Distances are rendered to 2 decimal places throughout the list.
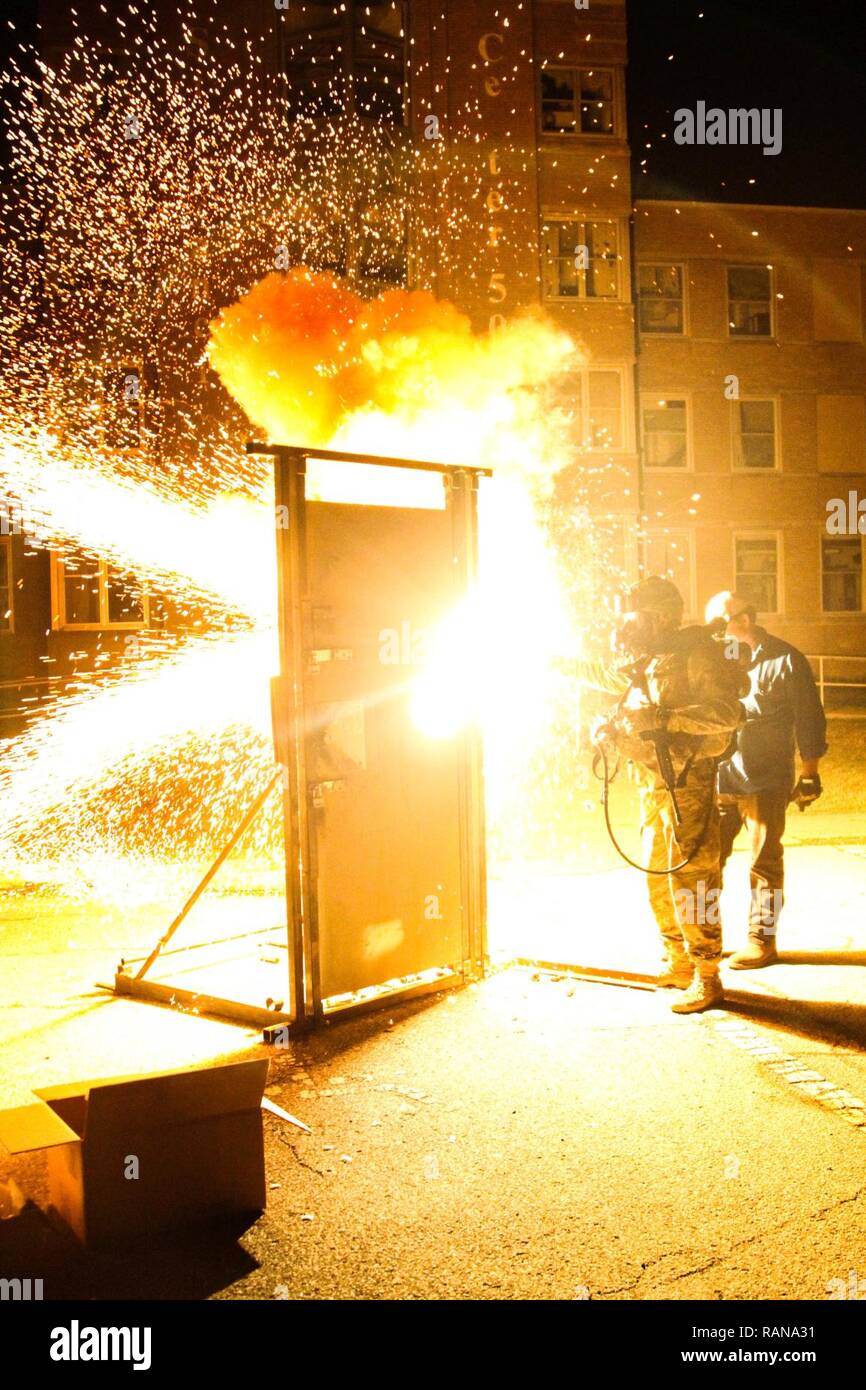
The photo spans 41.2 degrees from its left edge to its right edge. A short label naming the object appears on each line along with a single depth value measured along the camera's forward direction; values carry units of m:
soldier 5.69
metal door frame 5.43
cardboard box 3.51
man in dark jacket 6.59
